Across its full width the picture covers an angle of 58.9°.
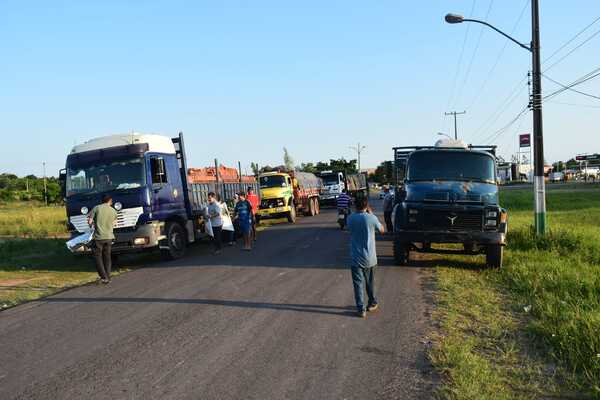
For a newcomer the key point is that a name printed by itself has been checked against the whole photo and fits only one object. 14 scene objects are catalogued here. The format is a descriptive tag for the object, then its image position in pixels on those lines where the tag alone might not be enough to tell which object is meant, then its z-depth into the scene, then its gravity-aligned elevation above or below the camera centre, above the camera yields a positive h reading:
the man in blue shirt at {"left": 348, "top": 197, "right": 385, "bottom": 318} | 7.43 -1.17
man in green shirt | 11.30 -1.09
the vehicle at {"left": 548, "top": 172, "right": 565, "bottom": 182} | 94.31 -4.05
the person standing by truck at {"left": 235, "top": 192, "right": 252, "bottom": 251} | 15.86 -1.26
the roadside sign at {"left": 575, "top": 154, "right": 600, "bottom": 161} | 95.49 -0.91
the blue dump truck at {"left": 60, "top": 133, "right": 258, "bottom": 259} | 13.34 -0.13
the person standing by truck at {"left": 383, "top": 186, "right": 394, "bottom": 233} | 18.38 -1.55
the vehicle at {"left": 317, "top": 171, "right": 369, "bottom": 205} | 40.06 -1.20
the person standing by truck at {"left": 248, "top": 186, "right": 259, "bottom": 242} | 18.17 -1.09
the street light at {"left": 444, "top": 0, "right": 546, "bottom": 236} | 14.04 +1.24
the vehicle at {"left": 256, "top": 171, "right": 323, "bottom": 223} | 25.94 -1.13
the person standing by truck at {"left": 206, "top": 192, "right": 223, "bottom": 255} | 15.37 -1.20
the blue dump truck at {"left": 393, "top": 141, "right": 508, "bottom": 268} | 10.88 -0.91
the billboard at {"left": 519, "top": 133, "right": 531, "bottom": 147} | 70.38 +2.20
